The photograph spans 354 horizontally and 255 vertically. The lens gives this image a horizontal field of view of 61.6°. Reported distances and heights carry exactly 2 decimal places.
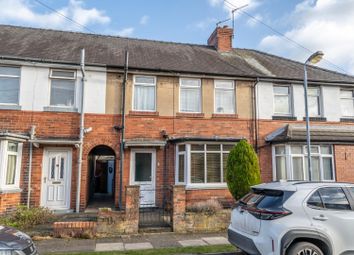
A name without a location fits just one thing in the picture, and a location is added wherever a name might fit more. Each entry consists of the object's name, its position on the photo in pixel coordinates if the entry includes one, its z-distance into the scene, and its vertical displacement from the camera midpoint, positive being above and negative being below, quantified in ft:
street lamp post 34.04 +12.52
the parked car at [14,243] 14.32 -3.90
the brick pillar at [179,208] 28.94 -4.14
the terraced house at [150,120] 36.99 +6.35
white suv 16.19 -3.05
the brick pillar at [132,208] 28.22 -3.97
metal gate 30.45 -5.43
